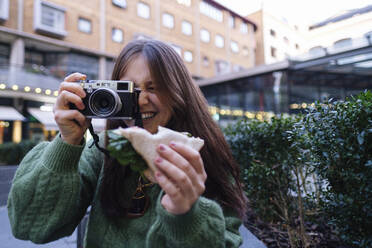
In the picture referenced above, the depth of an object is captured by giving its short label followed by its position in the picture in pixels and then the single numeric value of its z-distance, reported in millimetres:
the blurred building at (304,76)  5008
